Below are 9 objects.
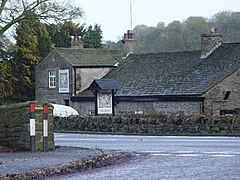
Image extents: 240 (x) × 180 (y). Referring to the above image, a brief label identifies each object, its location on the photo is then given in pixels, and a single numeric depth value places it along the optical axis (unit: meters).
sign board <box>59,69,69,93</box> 61.38
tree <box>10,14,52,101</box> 70.44
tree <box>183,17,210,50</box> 89.44
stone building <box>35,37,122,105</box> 60.91
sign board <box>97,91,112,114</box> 40.72
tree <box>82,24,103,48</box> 91.19
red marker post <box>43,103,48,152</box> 17.53
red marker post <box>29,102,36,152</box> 17.22
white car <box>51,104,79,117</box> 49.62
